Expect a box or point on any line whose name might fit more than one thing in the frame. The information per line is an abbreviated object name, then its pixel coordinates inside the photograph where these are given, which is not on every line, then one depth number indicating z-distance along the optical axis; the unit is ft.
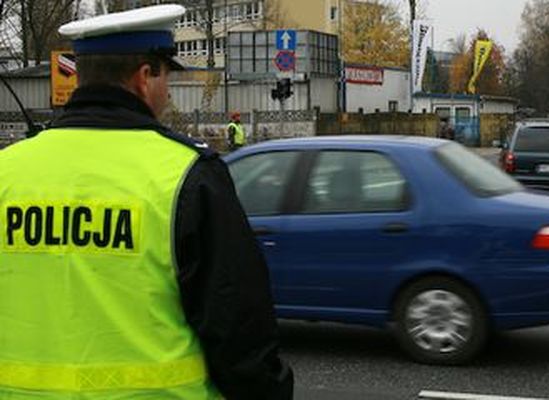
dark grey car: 52.21
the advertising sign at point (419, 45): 161.38
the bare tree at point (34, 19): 154.40
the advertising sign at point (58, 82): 88.95
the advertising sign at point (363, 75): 181.78
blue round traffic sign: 110.93
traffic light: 115.55
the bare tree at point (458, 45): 393.70
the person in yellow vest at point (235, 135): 86.28
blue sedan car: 20.61
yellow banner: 192.13
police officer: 6.63
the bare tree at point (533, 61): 345.31
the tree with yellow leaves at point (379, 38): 271.49
